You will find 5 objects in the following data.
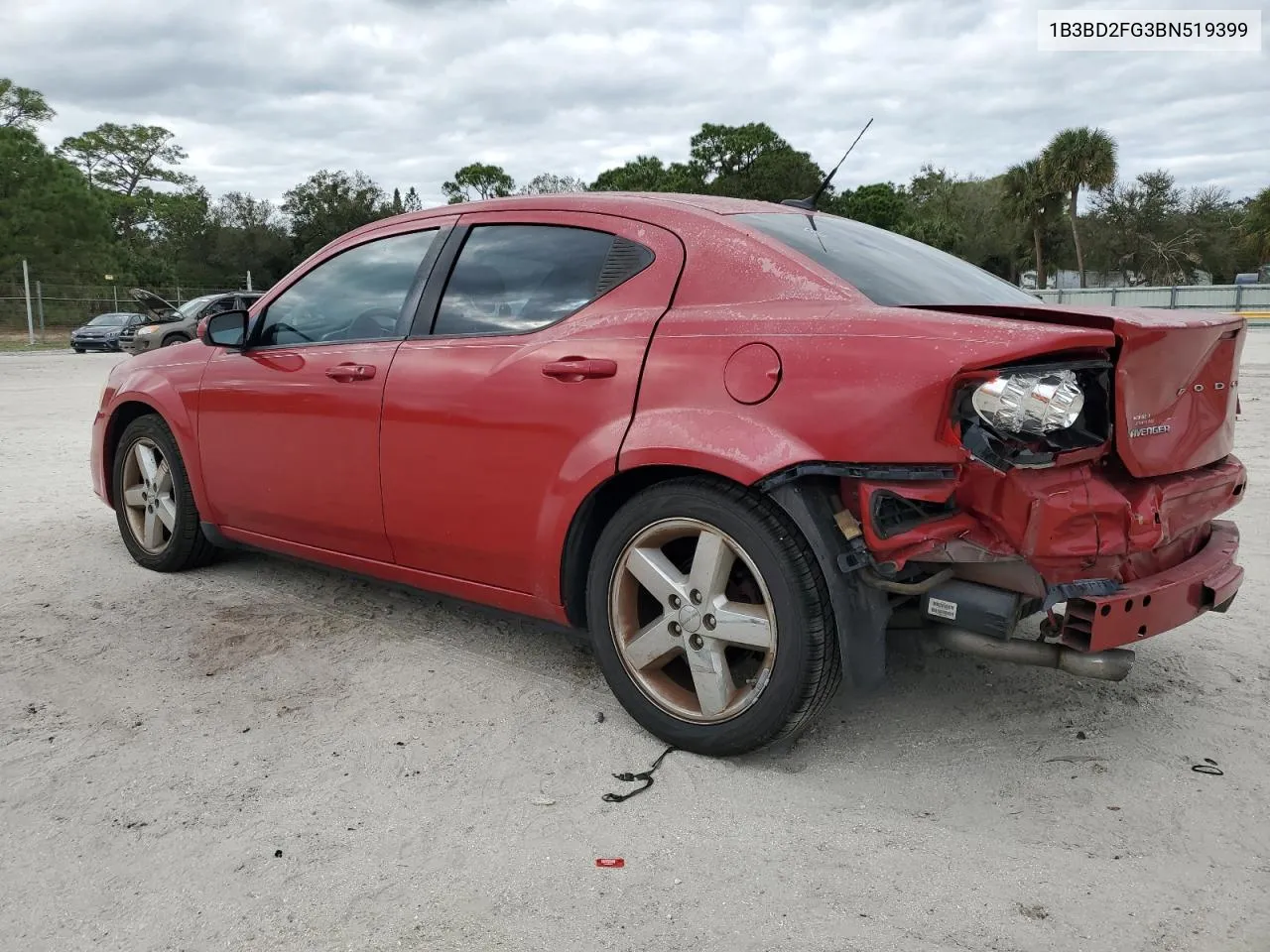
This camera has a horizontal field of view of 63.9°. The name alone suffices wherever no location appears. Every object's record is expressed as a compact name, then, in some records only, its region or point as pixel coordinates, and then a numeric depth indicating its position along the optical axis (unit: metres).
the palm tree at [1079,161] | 47.94
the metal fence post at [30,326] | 32.62
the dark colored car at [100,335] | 27.98
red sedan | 2.45
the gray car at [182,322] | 19.98
